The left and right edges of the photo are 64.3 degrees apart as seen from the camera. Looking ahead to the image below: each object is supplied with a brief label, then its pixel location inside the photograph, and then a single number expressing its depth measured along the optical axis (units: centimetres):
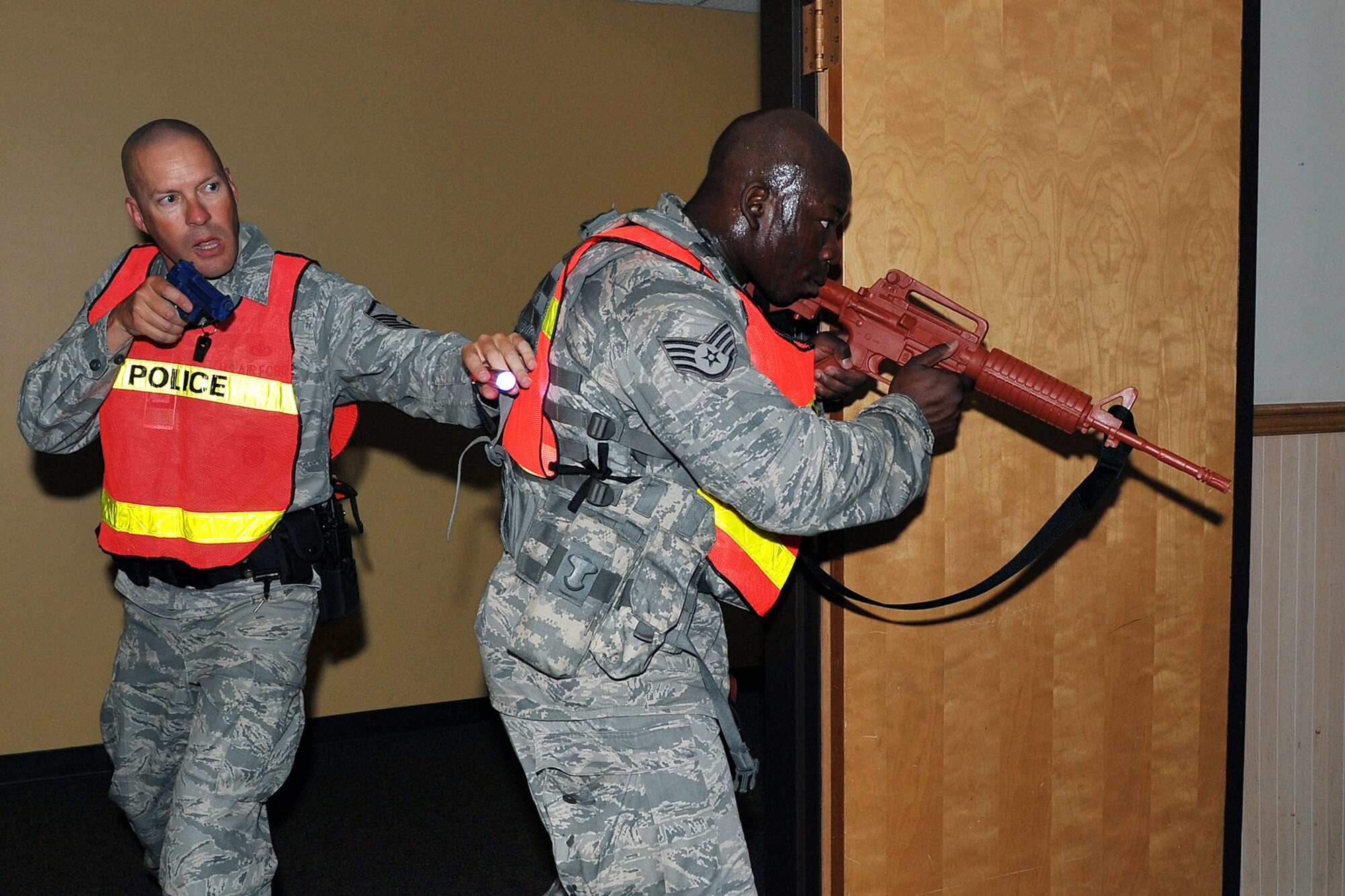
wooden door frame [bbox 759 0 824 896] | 210
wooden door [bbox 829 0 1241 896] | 208
